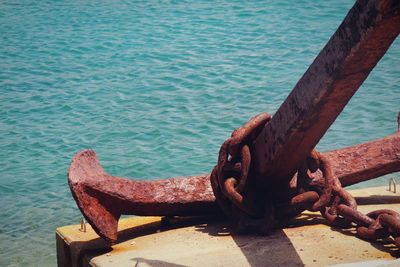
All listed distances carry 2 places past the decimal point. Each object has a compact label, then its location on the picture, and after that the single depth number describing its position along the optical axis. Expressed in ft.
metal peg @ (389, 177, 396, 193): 15.79
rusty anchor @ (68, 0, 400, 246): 11.06
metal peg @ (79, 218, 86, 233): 14.39
